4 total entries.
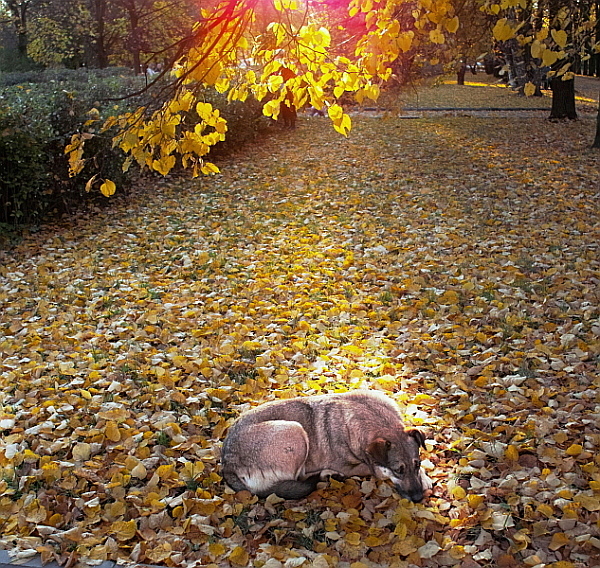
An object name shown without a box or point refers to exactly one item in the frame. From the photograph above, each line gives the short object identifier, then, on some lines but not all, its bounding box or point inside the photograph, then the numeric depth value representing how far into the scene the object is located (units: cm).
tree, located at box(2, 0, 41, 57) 3553
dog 368
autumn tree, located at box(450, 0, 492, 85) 1118
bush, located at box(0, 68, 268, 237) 931
